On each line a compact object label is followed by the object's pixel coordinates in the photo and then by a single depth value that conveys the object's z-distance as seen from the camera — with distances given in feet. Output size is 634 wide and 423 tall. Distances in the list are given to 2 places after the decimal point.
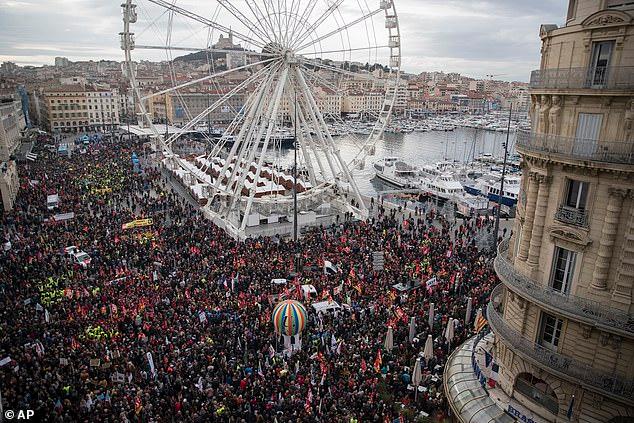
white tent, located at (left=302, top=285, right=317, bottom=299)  79.97
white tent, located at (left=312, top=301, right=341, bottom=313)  74.62
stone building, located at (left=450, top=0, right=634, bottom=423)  38.78
